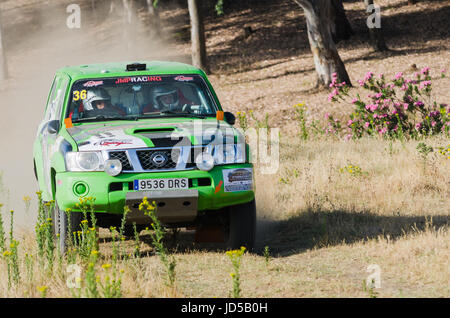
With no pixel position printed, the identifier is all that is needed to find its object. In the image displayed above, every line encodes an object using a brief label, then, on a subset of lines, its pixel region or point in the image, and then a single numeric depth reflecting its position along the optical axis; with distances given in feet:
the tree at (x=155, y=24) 256.03
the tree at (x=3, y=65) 223.96
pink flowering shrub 93.61
